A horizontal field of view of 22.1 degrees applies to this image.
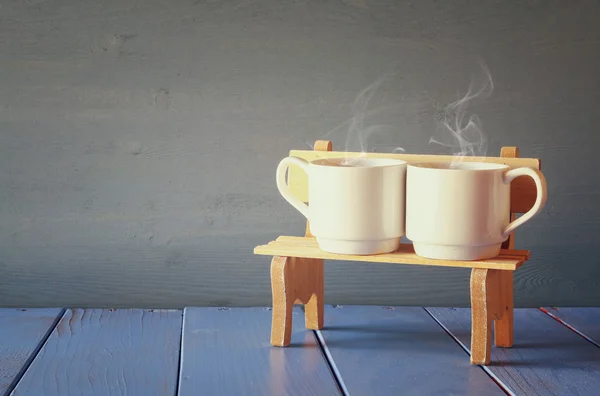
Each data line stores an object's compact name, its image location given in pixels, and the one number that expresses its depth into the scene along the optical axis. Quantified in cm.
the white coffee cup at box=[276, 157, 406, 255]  99
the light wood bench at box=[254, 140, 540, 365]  99
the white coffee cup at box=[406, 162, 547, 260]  98
